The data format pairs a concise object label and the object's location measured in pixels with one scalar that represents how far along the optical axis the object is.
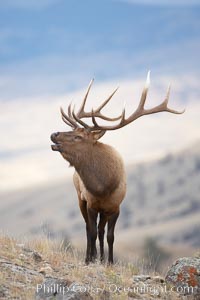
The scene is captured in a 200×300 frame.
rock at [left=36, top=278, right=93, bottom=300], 11.64
